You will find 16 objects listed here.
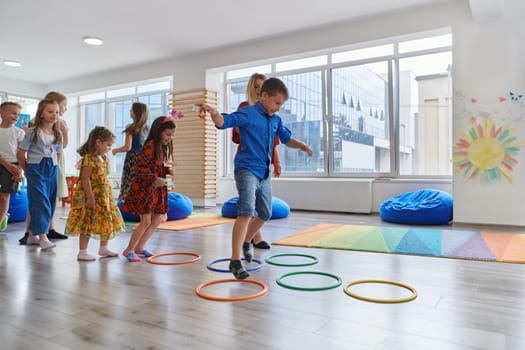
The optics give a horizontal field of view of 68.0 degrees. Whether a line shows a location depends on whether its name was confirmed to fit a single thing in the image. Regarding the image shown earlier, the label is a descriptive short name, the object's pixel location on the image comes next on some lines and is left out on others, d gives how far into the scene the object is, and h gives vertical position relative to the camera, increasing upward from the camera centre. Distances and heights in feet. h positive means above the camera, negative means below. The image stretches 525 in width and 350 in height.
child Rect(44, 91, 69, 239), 10.58 +0.45
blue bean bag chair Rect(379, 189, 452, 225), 14.38 -1.23
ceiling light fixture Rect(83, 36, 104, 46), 19.63 +6.99
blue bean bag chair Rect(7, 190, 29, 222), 14.76 -1.17
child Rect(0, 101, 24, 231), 11.07 +0.68
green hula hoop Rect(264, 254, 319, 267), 7.93 -1.79
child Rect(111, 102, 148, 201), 10.72 +1.09
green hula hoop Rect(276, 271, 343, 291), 6.11 -1.77
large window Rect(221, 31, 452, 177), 18.03 +3.46
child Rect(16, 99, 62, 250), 9.92 +0.35
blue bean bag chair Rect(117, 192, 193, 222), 15.31 -1.33
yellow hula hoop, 5.54 -1.76
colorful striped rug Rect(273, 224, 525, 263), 9.08 -1.79
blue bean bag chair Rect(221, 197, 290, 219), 16.46 -1.42
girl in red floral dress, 8.25 -0.10
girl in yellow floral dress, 8.54 -0.52
